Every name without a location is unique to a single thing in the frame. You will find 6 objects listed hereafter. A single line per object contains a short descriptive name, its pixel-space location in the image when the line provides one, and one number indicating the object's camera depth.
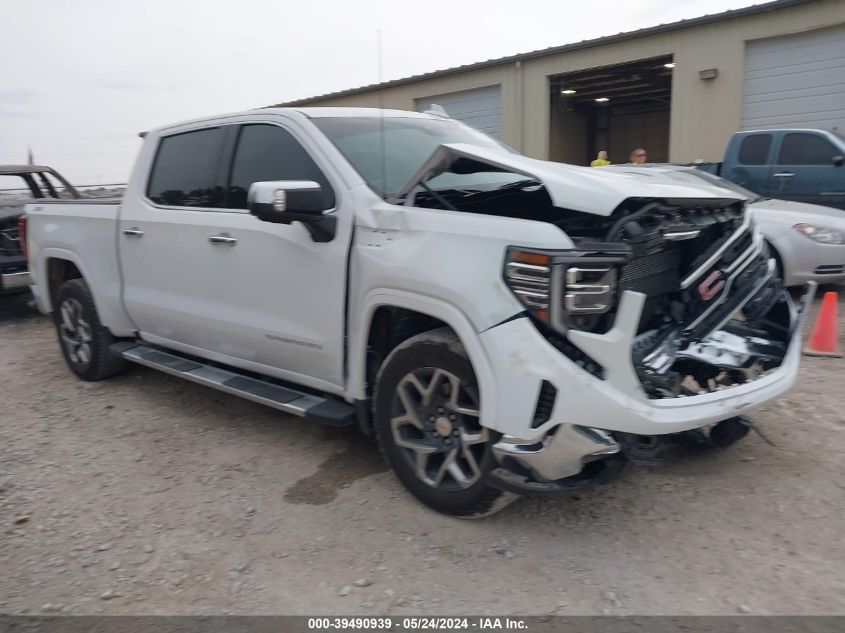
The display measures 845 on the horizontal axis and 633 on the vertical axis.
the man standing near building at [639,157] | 10.68
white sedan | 6.98
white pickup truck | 2.66
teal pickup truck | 8.73
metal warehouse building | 12.54
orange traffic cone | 5.53
